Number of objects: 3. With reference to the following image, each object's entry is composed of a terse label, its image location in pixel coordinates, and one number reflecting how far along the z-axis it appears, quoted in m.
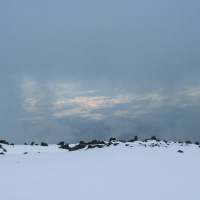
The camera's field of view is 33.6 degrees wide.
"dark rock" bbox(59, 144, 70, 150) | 27.74
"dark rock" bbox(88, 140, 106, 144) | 26.59
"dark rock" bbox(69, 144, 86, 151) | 24.25
